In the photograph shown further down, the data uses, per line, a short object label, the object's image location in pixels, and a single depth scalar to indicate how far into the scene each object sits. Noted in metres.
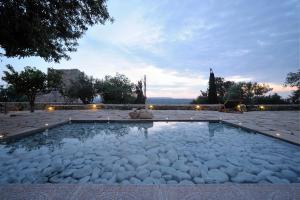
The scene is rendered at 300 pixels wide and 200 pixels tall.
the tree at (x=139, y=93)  23.97
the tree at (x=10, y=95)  22.35
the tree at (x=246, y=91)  24.63
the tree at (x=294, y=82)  23.05
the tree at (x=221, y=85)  30.97
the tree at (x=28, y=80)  13.91
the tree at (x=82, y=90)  20.76
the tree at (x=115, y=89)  22.48
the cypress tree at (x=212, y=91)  20.84
